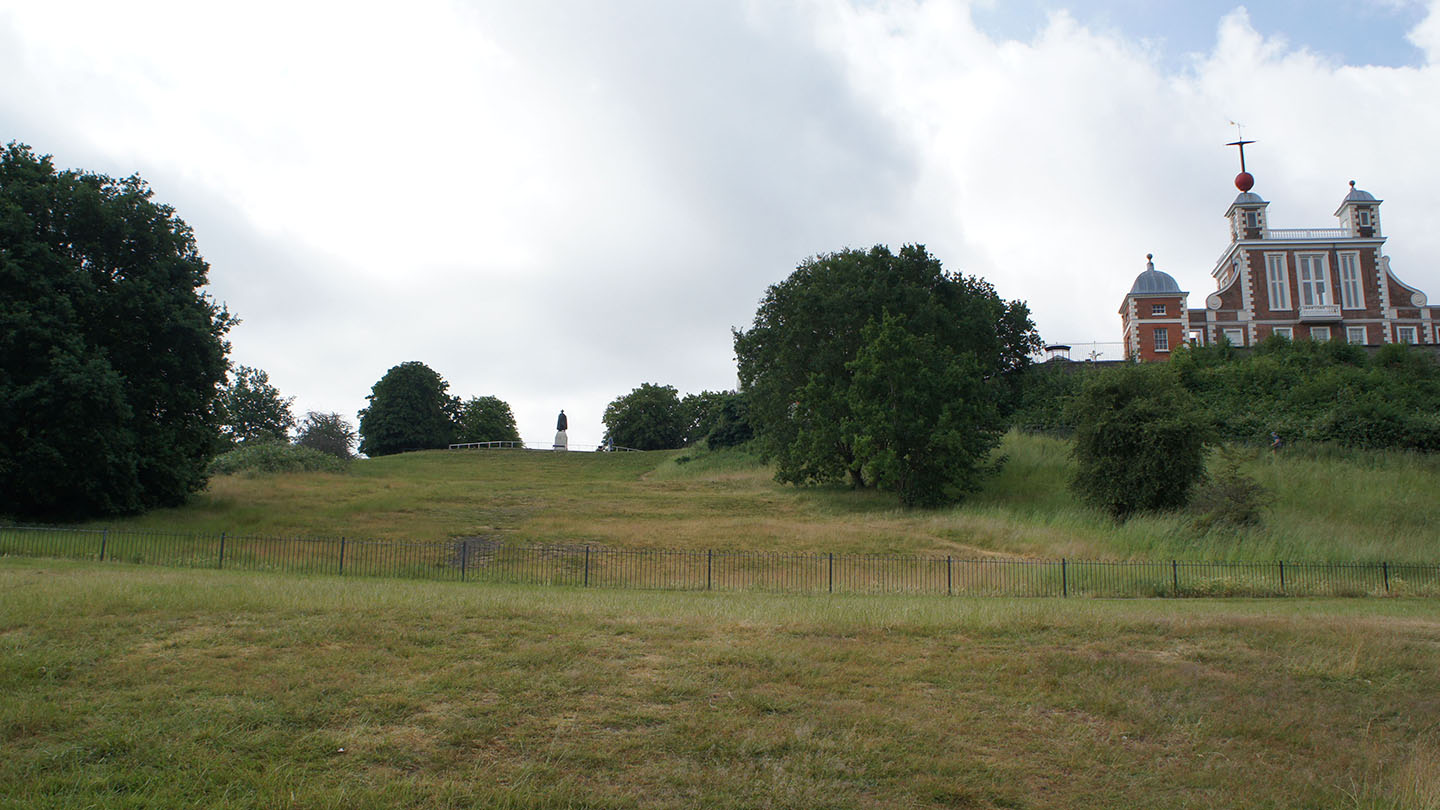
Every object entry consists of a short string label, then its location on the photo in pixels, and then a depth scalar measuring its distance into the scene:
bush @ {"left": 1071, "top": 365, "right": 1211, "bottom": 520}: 32.22
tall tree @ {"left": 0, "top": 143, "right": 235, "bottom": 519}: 30.94
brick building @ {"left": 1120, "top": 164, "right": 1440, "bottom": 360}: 61.44
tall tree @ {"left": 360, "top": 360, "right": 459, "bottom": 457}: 97.50
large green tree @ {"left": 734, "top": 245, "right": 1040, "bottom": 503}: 41.69
